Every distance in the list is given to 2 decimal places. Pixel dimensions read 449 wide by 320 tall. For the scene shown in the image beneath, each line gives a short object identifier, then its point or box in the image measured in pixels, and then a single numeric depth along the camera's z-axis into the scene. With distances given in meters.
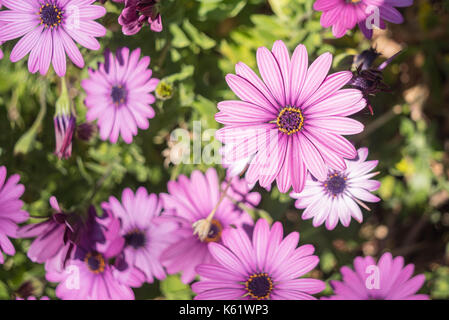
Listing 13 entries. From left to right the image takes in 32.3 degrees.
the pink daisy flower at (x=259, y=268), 0.38
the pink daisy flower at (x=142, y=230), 0.41
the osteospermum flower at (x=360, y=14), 0.37
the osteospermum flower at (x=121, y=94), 0.39
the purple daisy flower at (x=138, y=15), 0.36
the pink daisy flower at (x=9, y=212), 0.38
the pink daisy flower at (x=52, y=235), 0.38
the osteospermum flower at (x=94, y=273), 0.40
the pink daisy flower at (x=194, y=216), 0.40
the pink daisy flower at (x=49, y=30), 0.37
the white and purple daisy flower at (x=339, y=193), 0.37
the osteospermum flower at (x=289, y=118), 0.35
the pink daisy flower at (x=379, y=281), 0.39
